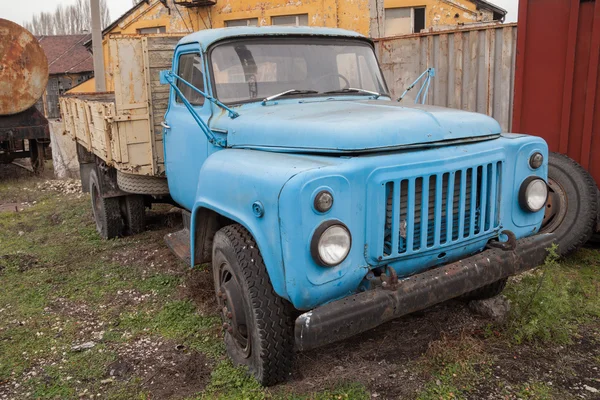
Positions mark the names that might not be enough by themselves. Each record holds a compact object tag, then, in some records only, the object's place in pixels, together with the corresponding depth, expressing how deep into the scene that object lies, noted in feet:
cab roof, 13.01
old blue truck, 8.68
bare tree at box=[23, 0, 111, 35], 169.68
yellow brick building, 52.29
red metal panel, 16.44
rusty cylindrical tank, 34.99
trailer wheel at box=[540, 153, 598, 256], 15.64
